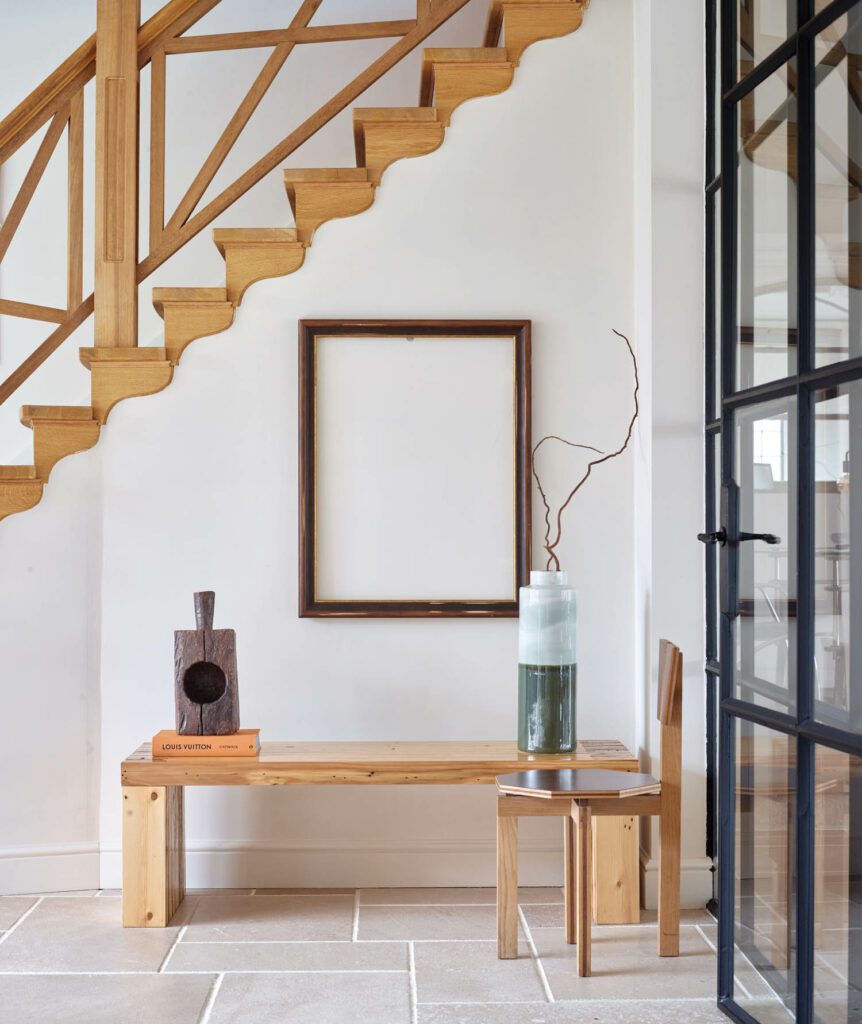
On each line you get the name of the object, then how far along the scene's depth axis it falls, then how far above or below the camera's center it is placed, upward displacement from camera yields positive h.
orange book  3.41 -0.72
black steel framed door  2.24 -0.02
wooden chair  2.99 -0.82
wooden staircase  3.75 +0.94
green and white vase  3.46 -0.49
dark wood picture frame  3.78 +0.12
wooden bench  3.36 -0.81
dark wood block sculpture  3.46 -0.52
